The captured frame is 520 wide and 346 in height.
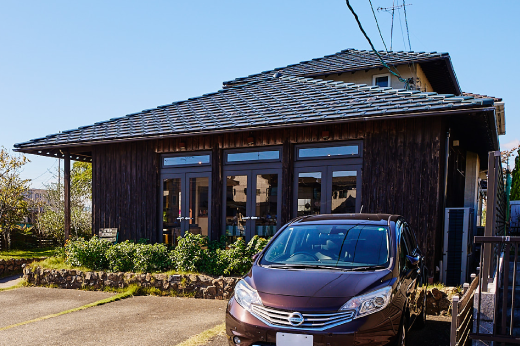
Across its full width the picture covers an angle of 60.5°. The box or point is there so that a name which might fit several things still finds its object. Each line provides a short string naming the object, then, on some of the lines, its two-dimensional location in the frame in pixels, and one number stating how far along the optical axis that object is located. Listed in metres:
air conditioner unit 8.55
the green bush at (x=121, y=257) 10.41
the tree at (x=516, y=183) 15.79
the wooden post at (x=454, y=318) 4.10
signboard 12.28
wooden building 8.90
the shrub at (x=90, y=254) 10.91
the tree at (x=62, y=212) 21.94
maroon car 4.26
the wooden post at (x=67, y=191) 13.17
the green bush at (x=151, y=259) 10.12
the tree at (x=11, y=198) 20.97
